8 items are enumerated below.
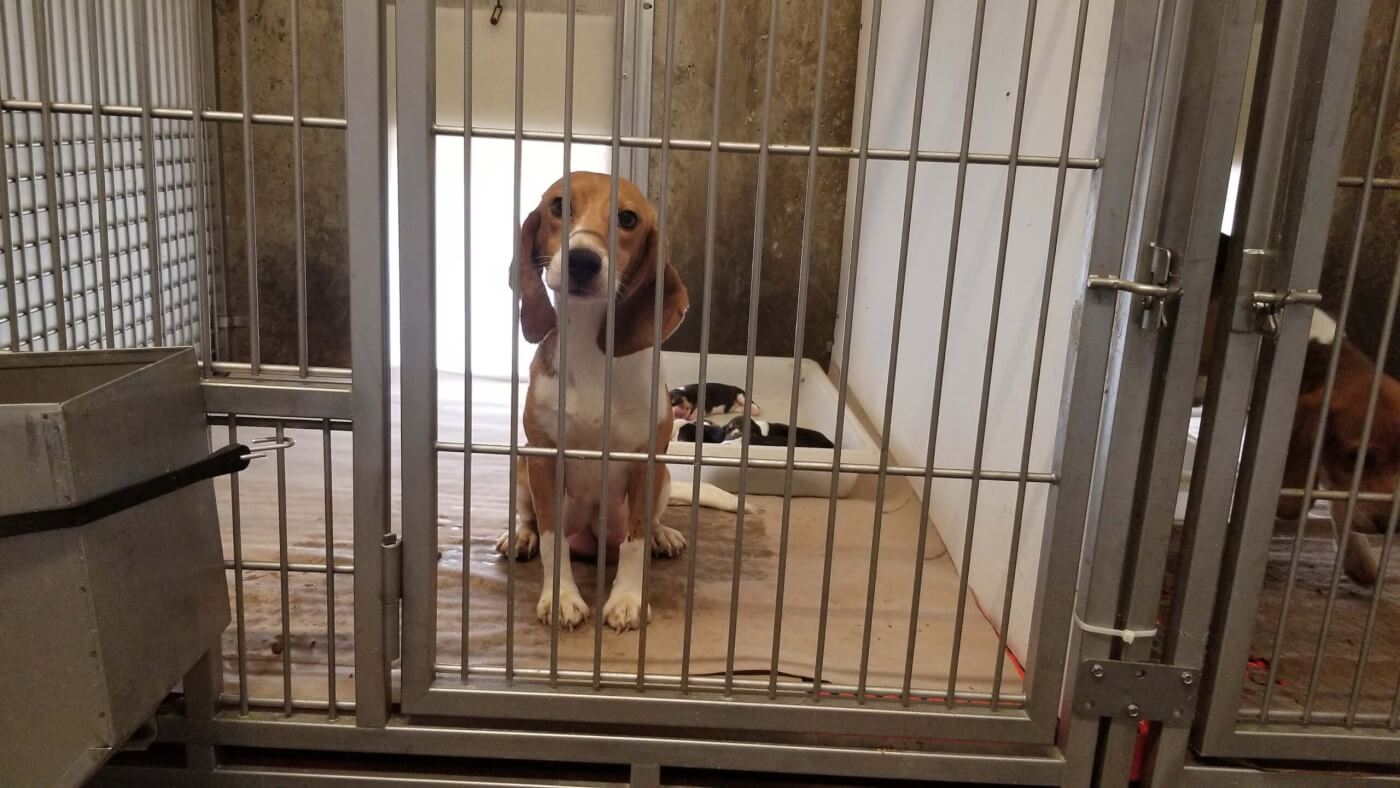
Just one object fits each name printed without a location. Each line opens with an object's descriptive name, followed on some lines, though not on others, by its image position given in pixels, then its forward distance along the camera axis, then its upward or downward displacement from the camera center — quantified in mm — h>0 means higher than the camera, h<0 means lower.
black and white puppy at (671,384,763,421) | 3258 -655
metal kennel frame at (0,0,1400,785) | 1295 -347
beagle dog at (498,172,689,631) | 1691 -324
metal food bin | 1077 -462
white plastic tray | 2475 -641
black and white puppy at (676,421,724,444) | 2844 -682
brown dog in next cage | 1694 -331
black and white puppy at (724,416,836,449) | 2795 -660
